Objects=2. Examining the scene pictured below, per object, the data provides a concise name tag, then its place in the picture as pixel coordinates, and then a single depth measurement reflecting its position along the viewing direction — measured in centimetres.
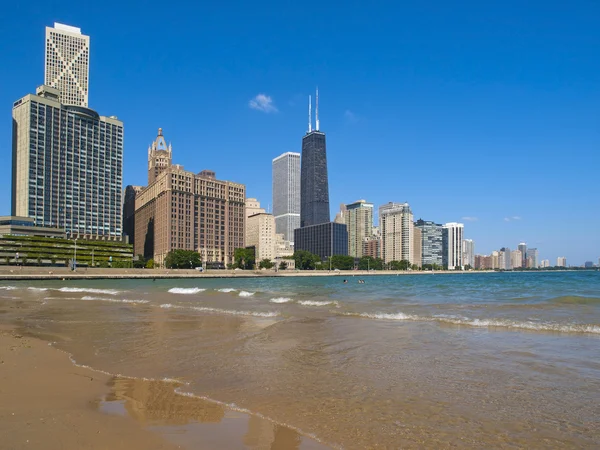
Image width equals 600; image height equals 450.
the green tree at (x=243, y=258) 18975
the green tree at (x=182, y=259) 16762
